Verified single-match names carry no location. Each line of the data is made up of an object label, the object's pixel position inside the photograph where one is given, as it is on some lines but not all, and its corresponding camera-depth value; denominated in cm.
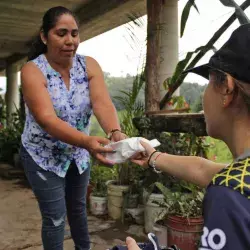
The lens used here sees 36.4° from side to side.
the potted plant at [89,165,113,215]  410
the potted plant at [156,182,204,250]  283
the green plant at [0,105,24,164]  746
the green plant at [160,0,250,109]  303
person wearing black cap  74
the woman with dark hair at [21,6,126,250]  196
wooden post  354
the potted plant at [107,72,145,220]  392
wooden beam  317
